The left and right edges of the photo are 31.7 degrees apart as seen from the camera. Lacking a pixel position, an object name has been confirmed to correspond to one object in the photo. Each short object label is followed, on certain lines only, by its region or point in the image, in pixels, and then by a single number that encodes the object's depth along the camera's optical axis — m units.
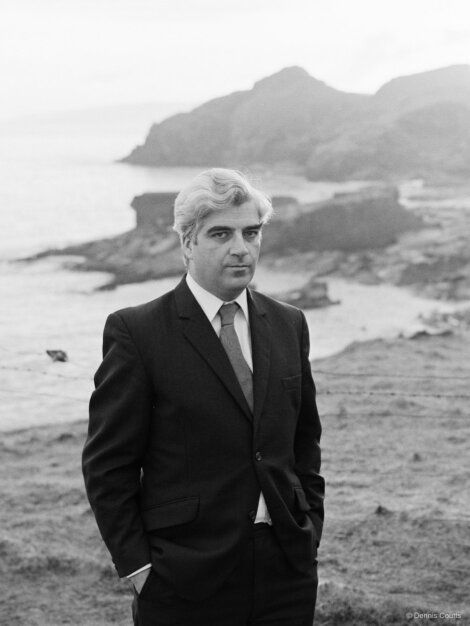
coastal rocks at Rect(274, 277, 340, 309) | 35.91
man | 2.51
